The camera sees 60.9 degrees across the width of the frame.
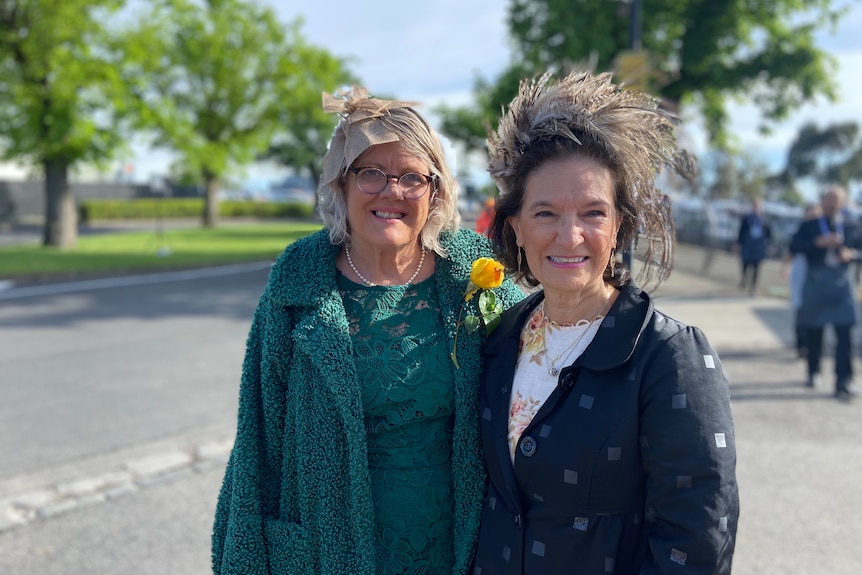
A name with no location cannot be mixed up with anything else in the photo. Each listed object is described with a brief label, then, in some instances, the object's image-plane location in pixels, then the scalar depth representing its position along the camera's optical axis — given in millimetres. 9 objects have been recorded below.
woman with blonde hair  1963
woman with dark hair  1590
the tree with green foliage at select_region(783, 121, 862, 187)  54719
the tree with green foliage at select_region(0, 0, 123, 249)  17062
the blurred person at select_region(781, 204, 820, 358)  8117
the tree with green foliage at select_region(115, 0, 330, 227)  29625
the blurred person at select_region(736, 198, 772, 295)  13227
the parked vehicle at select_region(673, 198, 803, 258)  21469
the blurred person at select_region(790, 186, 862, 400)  6871
